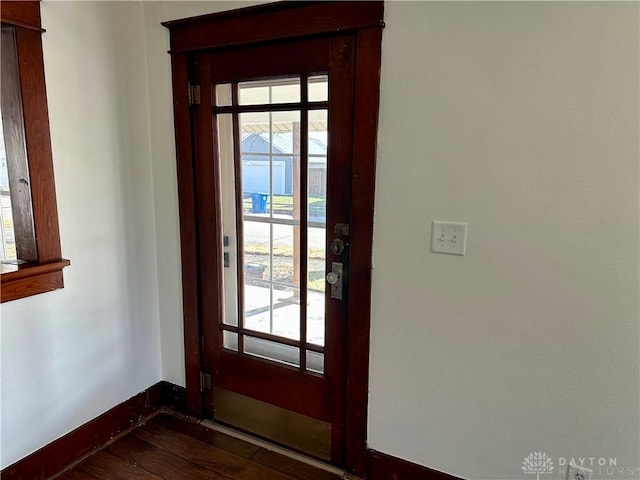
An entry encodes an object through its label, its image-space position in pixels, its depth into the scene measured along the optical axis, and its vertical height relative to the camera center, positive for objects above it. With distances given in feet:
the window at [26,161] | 5.14 +0.12
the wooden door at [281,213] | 5.41 -0.59
